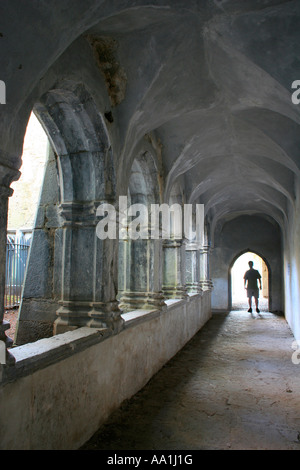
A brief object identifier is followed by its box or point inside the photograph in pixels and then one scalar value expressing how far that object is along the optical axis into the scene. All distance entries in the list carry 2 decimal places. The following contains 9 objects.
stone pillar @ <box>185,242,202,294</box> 8.99
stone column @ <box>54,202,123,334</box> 3.57
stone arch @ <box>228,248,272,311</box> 13.59
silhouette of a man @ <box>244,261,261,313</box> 12.90
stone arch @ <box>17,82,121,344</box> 3.52
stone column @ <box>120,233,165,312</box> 5.22
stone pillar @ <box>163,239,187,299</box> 6.99
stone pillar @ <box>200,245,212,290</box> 10.94
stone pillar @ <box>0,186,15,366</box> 2.14
